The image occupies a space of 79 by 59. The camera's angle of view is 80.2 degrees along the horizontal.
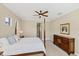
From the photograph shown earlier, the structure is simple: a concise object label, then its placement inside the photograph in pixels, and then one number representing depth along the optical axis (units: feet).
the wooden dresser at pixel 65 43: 4.42
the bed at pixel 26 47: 3.11
